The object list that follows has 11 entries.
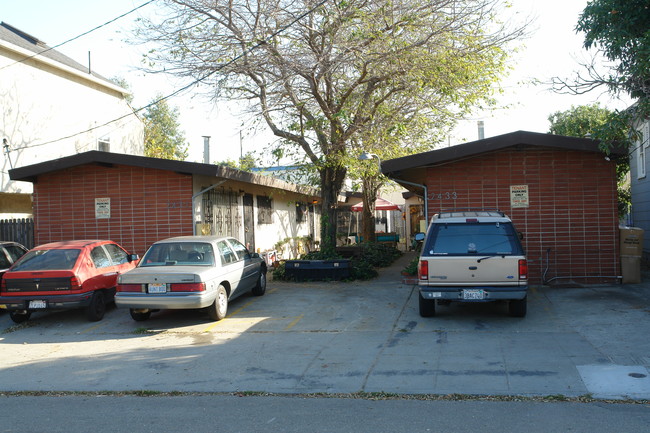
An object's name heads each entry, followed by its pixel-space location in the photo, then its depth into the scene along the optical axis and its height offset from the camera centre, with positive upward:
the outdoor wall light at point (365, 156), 14.36 +1.71
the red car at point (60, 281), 10.41 -0.93
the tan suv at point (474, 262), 9.24 -0.66
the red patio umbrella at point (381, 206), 26.43 +0.82
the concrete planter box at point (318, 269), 15.16 -1.19
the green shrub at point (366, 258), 15.48 -1.16
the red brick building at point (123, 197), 14.46 +0.85
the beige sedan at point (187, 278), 9.74 -0.89
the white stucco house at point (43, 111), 18.39 +4.36
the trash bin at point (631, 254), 13.14 -0.84
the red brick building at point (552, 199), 13.36 +0.51
